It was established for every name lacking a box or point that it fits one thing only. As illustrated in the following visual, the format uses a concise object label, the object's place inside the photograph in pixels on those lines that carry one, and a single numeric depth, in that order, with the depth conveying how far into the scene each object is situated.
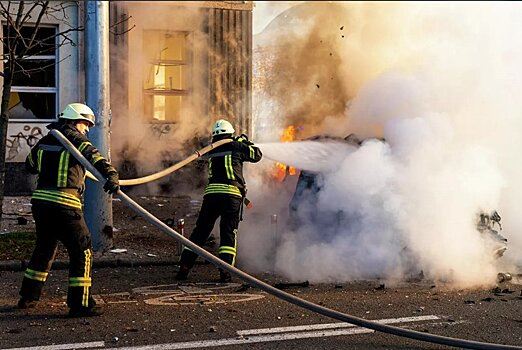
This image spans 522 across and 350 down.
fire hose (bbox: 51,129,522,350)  4.62
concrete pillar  7.96
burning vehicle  7.47
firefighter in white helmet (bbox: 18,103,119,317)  5.51
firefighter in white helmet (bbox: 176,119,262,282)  7.05
